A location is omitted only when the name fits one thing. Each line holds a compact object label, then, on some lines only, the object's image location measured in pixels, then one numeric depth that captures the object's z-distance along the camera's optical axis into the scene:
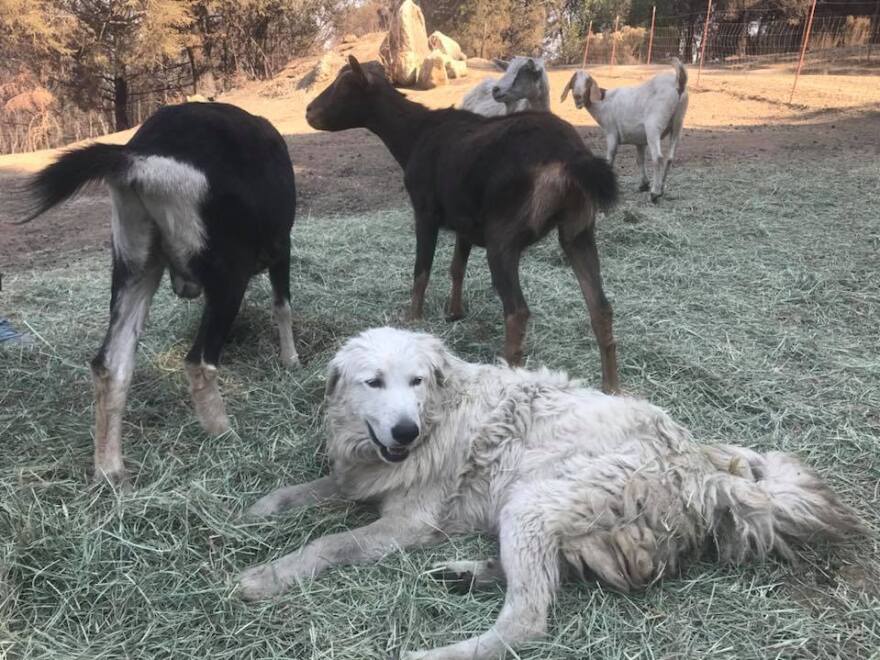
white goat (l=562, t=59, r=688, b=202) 9.45
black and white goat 2.88
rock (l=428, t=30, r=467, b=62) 22.41
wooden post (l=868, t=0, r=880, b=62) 25.03
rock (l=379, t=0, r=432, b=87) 20.81
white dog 2.38
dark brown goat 3.82
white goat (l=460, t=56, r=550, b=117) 8.78
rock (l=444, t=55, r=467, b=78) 21.12
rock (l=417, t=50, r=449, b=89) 20.19
